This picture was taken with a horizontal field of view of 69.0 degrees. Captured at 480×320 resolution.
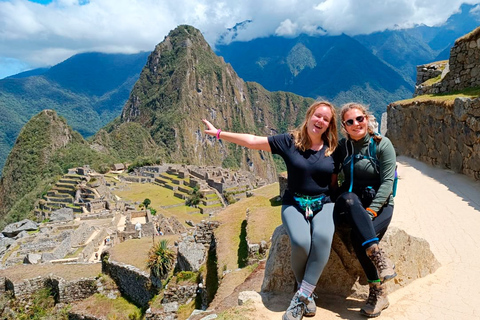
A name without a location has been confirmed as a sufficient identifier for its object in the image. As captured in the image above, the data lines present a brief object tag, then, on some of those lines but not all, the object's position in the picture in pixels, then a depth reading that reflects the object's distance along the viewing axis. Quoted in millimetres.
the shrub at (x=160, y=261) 9250
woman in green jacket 3359
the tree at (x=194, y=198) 41938
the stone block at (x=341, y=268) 3844
